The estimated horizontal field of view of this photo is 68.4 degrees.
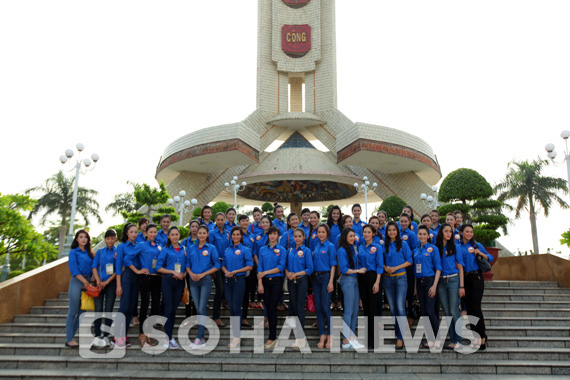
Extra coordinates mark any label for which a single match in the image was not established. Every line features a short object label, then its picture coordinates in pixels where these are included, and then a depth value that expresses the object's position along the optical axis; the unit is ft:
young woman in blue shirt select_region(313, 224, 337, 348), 15.07
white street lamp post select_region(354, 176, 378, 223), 66.29
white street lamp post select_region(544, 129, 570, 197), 30.12
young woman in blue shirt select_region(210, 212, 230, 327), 16.89
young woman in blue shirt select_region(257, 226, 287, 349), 15.21
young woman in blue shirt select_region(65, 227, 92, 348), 15.48
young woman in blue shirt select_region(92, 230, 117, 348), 15.57
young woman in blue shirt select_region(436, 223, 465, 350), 14.98
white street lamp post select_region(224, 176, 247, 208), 74.49
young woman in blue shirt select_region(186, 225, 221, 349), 15.52
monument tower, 66.08
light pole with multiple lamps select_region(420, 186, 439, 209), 45.48
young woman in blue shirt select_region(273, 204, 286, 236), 20.17
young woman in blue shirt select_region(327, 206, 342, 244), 17.72
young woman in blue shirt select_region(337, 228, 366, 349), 14.87
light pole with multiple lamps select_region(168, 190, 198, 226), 57.52
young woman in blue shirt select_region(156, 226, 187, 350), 15.35
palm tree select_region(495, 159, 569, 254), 66.28
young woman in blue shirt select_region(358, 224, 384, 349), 14.88
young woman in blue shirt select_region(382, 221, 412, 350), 15.01
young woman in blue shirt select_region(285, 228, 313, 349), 15.07
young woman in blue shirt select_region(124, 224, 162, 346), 15.57
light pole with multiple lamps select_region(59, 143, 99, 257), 33.35
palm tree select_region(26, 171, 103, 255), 76.64
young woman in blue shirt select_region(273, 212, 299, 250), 17.06
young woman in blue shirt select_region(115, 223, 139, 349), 15.33
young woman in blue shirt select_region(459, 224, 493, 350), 14.93
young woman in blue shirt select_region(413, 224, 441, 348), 14.85
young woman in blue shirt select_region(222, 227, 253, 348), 15.78
